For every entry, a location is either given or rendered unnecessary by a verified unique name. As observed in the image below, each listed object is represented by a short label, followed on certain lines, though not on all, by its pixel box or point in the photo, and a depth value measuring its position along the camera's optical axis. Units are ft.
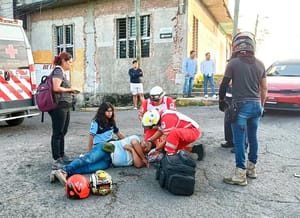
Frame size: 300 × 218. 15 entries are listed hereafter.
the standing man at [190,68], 29.35
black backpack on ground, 9.08
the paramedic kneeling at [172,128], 10.64
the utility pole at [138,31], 30.82
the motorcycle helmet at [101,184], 9.15
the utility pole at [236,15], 26.11
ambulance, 17.57
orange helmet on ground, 8.89
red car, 20.38
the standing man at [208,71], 29.23
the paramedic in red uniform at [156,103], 12.40
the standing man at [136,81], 27.26
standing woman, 11.11
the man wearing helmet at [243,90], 9.55
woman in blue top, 10.59
